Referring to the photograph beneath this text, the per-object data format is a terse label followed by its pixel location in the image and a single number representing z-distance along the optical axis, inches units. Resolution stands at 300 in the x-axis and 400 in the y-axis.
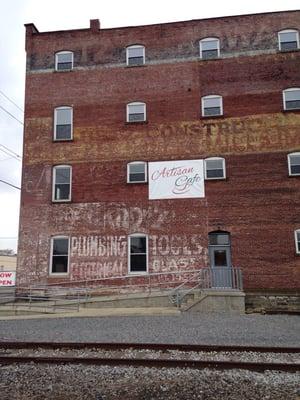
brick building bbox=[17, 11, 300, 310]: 738.2
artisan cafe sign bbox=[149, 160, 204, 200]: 763.4
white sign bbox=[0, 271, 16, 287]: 971.6
